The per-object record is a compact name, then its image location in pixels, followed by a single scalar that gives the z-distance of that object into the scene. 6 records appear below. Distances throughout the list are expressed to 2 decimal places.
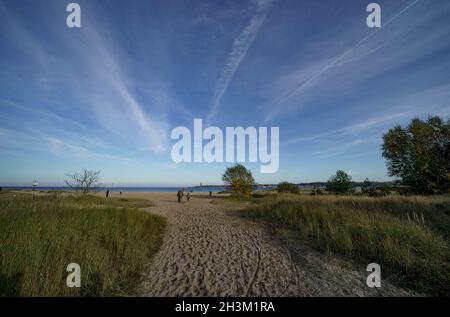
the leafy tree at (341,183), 28.17
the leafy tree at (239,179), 35.91
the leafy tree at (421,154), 19.30
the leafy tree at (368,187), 27.03
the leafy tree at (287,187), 38.61
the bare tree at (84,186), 24.05
